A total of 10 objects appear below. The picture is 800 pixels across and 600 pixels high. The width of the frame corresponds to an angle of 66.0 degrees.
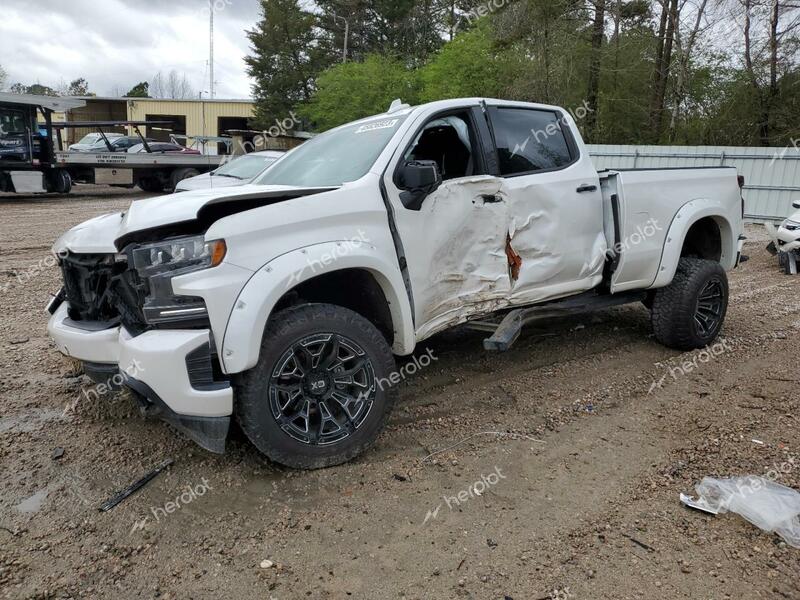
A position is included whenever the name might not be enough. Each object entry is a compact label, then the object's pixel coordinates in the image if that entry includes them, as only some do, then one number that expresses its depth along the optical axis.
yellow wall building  43.38
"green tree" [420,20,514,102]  24.14
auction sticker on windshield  4.10
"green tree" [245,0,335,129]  41.97
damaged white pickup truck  2.95
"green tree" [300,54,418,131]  32.22
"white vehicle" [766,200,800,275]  9.44
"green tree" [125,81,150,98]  62.44
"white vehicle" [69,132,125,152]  19.84
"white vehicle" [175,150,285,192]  10.73
